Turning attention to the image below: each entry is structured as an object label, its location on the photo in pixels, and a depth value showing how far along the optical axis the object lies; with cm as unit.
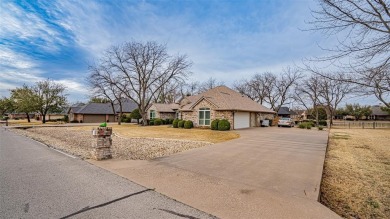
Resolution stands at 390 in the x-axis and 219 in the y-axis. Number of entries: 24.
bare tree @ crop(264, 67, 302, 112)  4184
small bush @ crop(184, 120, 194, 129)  2414
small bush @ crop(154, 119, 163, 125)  3333
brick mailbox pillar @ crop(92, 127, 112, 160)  721
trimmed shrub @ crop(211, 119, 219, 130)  2184
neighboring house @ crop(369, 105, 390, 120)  6297
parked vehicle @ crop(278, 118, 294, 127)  3062
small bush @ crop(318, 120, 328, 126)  3712
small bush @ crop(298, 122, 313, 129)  2773
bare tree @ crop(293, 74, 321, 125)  3394
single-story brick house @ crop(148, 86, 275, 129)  2273
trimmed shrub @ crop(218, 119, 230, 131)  2114
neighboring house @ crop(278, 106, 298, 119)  5588
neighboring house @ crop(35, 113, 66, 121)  5538
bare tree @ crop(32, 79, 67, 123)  3941
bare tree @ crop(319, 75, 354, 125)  3294
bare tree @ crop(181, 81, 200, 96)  5775
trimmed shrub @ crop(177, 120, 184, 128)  2491
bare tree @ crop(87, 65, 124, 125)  3019
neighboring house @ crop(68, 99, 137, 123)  4403
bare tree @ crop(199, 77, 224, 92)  5525
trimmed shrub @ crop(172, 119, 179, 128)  2568
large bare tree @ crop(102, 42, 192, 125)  2973
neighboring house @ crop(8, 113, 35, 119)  6931
